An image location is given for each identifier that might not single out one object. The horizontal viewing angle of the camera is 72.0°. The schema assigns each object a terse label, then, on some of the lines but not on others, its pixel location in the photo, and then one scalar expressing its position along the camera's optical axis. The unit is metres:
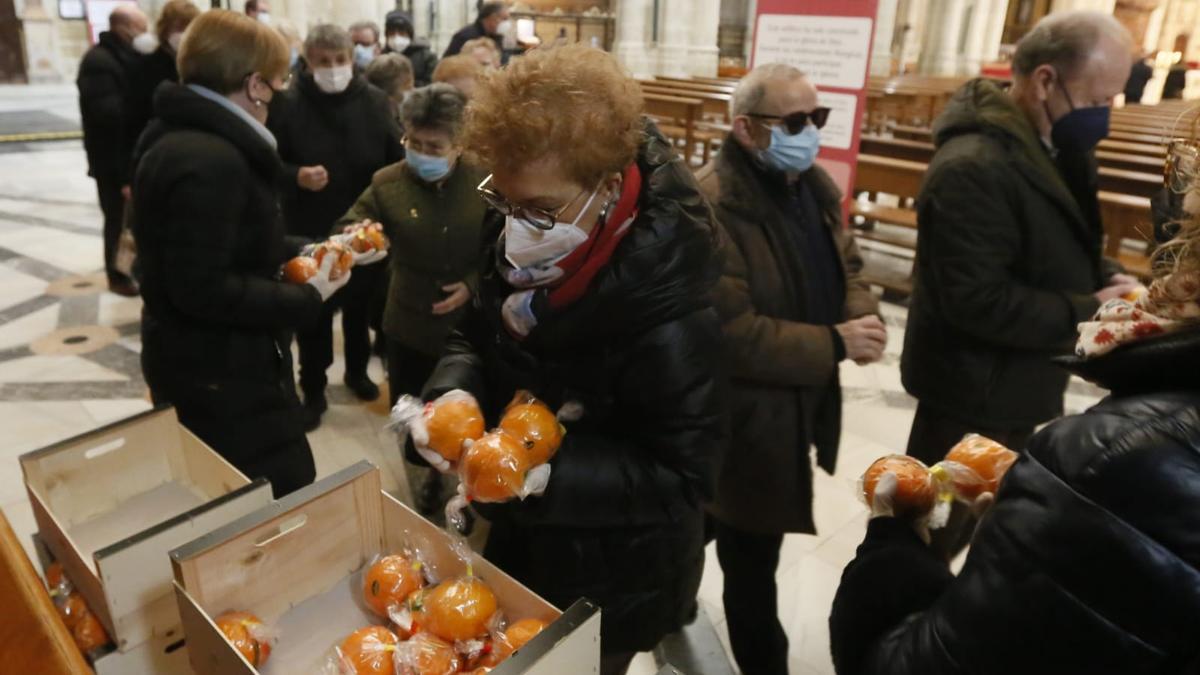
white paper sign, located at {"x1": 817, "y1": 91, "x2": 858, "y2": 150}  3.97
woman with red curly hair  1.32
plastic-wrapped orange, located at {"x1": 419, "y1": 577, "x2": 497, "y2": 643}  1.33
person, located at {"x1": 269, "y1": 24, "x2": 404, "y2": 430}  3.58
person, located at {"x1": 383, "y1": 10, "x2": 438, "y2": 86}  6.91
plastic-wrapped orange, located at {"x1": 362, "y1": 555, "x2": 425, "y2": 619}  1.44
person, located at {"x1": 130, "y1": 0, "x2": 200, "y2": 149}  4.77
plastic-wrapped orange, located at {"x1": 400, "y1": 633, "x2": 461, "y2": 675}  1.29
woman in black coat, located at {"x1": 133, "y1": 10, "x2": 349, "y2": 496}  1.95
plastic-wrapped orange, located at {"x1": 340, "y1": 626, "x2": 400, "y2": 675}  1.32
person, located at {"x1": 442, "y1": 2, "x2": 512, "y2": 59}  6.52
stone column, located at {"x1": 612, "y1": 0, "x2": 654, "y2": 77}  14.16
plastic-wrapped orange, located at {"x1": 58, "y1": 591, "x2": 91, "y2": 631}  1.46
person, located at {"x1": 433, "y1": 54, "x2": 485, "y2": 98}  3.52
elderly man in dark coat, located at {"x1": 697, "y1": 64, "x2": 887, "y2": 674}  1.95
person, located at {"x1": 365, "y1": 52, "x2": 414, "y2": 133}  4.63
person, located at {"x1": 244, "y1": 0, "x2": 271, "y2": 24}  6.43
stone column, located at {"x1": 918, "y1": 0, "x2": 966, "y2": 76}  18.94
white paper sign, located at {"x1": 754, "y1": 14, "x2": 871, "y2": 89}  3.82
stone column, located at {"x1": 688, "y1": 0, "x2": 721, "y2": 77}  14.10
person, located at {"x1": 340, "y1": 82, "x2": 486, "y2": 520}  2.70
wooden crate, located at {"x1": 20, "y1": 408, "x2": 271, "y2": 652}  1.41
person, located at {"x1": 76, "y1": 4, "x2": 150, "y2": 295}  4.84
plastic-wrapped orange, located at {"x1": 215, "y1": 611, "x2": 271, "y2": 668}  1.29
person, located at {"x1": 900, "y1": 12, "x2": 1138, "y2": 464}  2.08
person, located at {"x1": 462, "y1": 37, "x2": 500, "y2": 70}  4.87
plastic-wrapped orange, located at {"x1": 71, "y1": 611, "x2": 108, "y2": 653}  1.42
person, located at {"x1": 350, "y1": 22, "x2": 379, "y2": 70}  6.93
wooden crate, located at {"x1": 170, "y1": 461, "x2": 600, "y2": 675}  1.23
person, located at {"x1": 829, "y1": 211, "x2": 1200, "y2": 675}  0.73
